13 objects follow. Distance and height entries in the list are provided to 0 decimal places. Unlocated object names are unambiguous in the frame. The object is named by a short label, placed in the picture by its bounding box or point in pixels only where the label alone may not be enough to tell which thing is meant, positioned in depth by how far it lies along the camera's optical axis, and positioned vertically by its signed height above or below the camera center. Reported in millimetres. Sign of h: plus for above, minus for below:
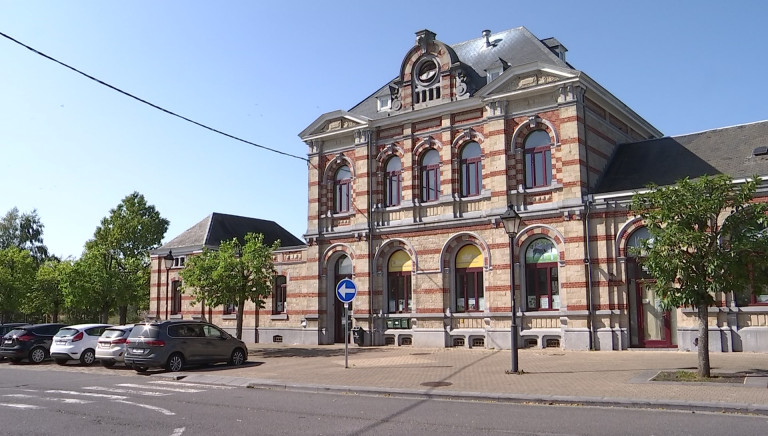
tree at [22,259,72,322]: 40384 +126
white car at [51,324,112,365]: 21766 -1737
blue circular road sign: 17609 -22
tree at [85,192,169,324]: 58844 +5721
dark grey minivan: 18219 -1540
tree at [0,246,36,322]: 38875 +935
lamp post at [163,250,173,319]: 34875 +431
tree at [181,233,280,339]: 23984 +598
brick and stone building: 22016 +3113
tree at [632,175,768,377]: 13625 +911
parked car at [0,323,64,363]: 23094 -1820
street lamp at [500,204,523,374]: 15820 +1437
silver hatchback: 20391 -1676
